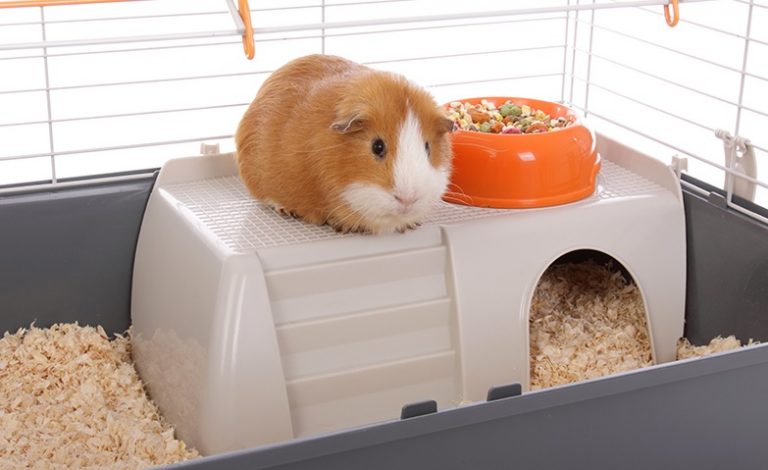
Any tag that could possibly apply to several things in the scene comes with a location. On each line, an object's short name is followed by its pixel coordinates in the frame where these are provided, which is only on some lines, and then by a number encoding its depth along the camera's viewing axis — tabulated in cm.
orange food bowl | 155
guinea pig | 143
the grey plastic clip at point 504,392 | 132
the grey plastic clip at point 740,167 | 162
